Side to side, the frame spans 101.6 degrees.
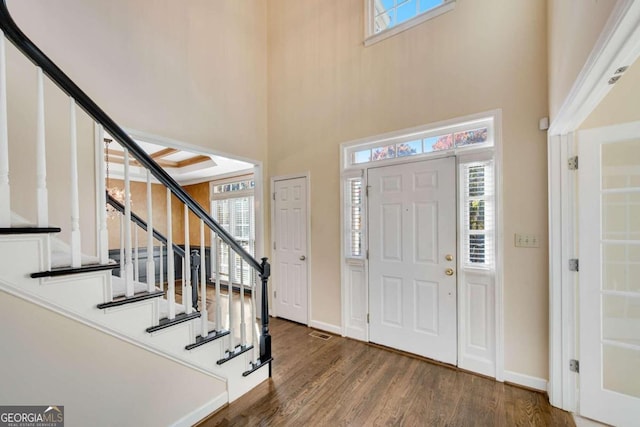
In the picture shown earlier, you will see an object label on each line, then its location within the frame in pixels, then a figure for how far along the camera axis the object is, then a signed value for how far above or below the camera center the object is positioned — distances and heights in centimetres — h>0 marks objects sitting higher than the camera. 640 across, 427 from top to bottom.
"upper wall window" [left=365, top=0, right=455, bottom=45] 264 +213
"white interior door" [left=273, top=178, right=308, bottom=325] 356 -54
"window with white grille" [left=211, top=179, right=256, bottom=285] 546 -3
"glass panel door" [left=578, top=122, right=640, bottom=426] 170 -46
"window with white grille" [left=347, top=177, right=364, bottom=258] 313 -9
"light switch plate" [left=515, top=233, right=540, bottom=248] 216 -27
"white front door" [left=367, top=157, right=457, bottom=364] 253 -50
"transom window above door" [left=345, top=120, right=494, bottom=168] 242 +68
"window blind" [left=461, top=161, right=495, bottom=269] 237 -5
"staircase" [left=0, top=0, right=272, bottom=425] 114 -36
